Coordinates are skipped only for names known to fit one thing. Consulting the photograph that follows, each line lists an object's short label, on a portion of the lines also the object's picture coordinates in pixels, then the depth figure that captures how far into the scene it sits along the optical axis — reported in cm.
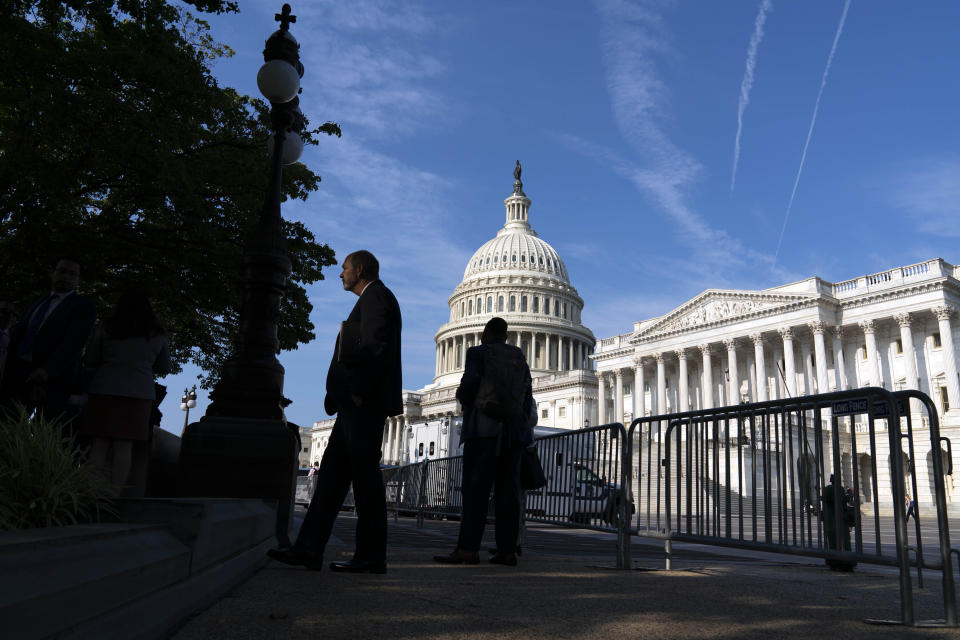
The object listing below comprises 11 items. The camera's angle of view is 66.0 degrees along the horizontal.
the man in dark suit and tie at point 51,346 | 646
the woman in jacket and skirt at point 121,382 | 670
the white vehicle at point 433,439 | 3269
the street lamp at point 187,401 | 4206
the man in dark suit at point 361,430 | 526
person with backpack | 654
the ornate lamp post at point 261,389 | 664
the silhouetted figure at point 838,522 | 667
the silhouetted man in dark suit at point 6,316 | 902
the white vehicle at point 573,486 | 891
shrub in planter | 303
